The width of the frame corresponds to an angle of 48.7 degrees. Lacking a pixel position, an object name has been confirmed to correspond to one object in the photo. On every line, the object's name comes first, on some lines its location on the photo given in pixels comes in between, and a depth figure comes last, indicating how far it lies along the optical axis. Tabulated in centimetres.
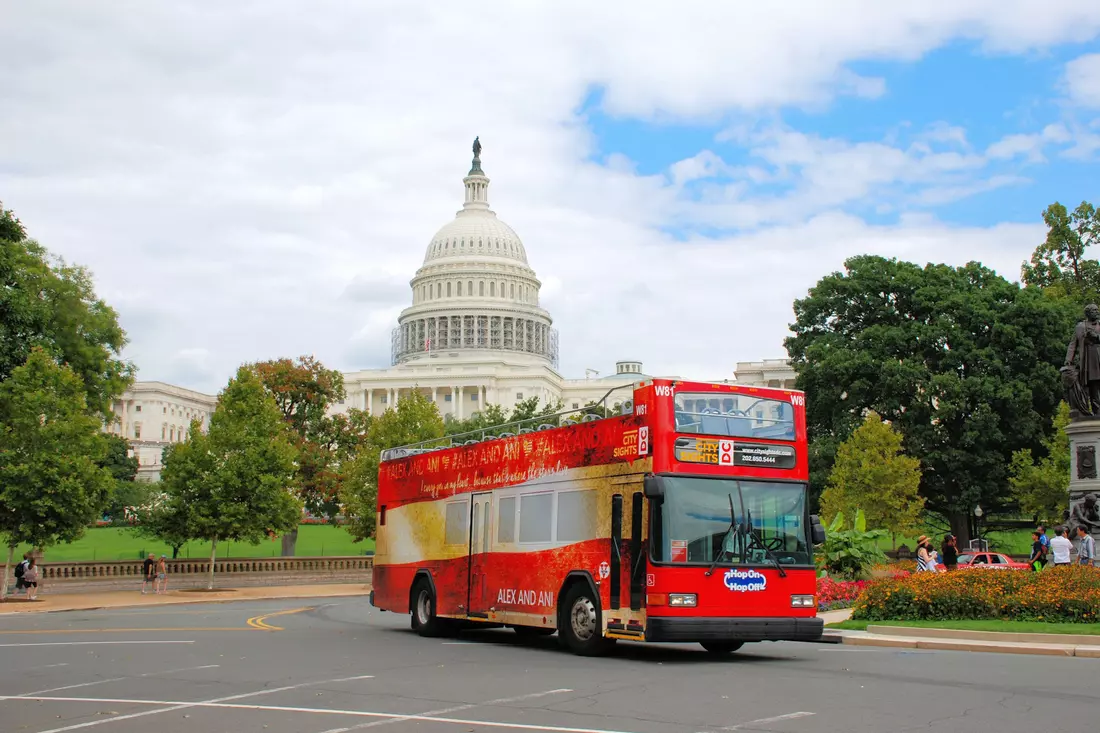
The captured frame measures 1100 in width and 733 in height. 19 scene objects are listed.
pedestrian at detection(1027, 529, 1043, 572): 2809
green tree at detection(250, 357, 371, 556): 6944
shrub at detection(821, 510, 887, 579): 3250
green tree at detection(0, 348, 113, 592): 3912
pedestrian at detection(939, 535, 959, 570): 3053
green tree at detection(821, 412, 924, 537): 4919
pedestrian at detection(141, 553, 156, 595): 4459
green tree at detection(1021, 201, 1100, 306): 6781
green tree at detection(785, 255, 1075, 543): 5422
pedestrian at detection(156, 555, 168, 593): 4459
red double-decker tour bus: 1666
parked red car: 3694
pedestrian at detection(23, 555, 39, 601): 3925
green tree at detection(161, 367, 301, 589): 4706
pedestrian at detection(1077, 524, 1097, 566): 2662
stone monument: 2877
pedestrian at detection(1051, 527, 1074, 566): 2550
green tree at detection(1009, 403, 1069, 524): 4909
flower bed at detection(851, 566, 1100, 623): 2020
